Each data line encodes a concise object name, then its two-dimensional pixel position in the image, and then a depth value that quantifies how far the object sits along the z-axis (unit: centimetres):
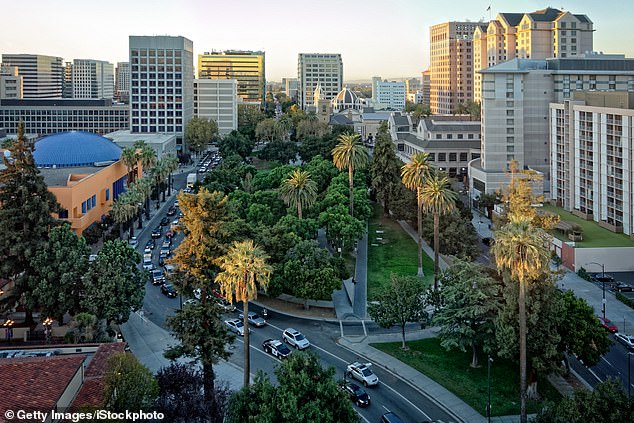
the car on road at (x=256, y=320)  5748
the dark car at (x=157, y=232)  9181
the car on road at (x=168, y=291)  6556
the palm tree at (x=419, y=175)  7006
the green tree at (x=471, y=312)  4719
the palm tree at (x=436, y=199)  6444
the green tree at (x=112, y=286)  5072
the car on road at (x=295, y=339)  5212
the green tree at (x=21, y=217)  5375
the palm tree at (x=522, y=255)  3775
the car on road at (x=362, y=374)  4516
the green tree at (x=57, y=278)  5178
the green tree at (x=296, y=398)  3106
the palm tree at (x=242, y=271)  4027
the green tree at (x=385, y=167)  9662
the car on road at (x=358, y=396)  4219
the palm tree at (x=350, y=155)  9262
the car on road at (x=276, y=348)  5041
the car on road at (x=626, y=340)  5206
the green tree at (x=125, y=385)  3231
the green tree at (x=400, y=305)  5209
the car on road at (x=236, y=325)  5553
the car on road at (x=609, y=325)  5540
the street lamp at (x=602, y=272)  6977
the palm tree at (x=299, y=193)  8188
